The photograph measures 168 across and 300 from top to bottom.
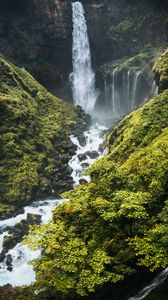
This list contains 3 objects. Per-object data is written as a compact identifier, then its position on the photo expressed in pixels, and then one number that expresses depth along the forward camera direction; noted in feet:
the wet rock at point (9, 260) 107.18
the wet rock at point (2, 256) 108.37
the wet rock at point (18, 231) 112.66
